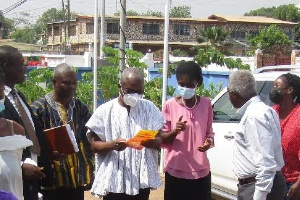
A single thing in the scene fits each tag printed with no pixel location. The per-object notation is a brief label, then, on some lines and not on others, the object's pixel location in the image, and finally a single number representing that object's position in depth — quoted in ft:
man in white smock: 13.74
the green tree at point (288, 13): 244.83
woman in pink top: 15.69
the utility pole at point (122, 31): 23.72
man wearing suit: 11.68
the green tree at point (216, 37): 147.02
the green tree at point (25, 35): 321.03
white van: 20.06
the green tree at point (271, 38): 152.66
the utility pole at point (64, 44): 194.86
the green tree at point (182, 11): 360.97
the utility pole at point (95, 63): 27.53
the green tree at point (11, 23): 309.63
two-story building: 190.90
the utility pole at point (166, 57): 25.13
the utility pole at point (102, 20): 40.07
